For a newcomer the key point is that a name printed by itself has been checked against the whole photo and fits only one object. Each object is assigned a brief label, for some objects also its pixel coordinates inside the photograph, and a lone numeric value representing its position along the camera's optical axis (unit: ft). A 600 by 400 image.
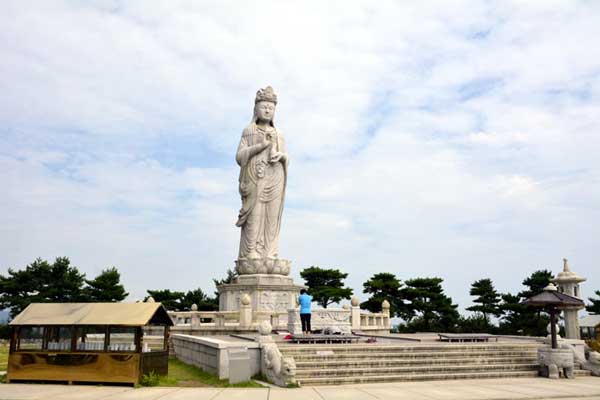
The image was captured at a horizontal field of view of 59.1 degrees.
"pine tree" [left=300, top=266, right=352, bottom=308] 103.14
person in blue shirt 48.57
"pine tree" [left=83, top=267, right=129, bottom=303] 94.43
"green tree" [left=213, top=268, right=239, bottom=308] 106.38
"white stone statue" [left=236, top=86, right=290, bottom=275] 76.07
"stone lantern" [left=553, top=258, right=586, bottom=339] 52.19
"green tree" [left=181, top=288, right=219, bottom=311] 101.30
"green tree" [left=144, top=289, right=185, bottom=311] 99.91
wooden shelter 33.42
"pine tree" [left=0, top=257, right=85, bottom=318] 90.53
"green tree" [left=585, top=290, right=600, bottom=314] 101.24
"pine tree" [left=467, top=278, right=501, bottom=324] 98.53
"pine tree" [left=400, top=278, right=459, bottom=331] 95.59
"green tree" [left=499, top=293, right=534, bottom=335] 93.58
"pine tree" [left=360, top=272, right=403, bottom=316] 97.71
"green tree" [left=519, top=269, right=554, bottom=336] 91.45
